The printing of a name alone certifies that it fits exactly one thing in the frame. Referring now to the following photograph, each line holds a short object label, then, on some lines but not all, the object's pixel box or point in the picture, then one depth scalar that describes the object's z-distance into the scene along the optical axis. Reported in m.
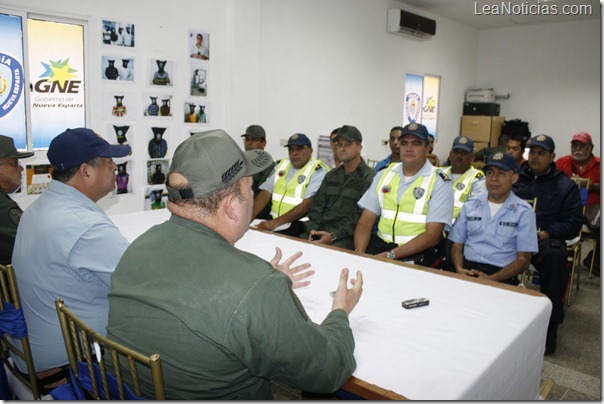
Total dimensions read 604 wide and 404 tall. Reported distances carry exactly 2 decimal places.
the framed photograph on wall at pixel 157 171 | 4.29
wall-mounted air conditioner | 6.43
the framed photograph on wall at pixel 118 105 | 3.89
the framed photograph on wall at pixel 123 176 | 4.07
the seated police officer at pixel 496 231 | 2.68
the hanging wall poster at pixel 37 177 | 3.57
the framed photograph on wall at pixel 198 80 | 4.44
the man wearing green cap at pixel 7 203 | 2.05
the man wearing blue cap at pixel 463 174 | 3.73
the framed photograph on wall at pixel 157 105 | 4.16
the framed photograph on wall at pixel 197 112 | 4.46
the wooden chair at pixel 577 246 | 3.49
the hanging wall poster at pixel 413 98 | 7.21
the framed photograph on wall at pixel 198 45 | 4.38
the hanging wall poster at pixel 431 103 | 7.61
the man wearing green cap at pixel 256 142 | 4.09
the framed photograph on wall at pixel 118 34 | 3.82
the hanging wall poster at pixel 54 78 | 3.53
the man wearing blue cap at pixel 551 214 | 2.94
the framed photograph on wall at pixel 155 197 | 4.32
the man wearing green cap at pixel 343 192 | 3.34
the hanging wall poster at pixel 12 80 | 3.36
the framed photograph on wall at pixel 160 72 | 4.15
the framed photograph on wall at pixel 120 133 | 3.96
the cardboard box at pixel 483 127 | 8.11
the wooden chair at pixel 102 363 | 0.93
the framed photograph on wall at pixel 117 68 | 3.85
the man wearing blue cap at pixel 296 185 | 3.65
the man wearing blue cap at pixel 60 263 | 1.47
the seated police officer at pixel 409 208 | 2.79
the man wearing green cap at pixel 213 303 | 0.95
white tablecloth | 1.23
